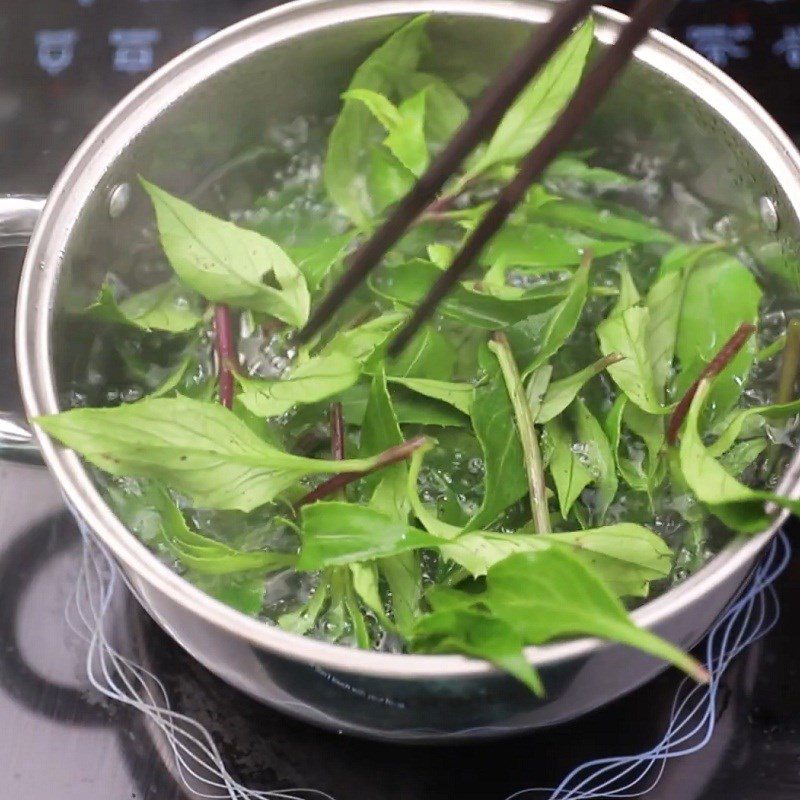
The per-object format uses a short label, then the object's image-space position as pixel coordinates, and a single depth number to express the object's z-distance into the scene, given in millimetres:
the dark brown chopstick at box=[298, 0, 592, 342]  276
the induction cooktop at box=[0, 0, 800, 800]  427
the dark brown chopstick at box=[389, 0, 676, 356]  252
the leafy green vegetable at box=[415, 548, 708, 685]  266
